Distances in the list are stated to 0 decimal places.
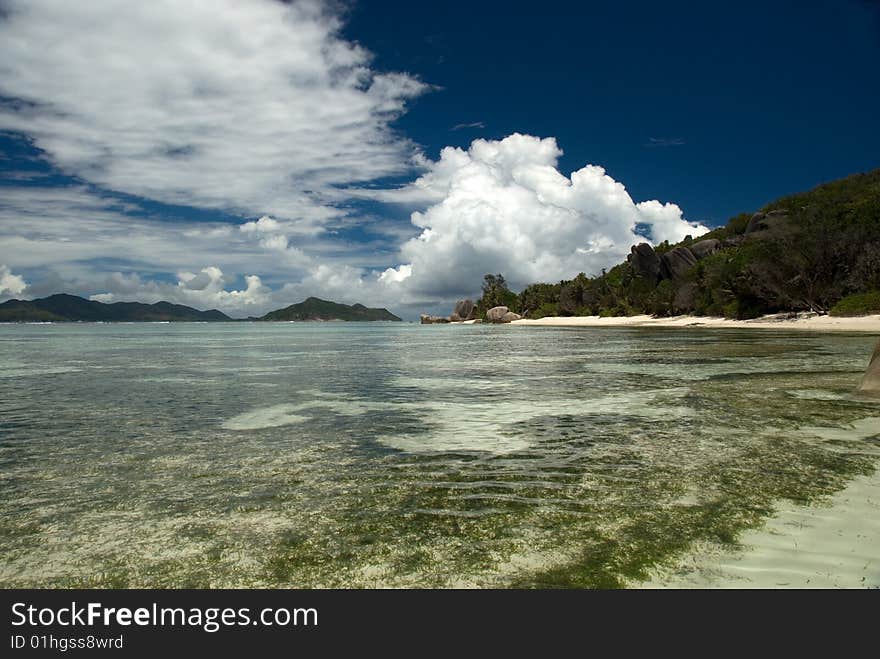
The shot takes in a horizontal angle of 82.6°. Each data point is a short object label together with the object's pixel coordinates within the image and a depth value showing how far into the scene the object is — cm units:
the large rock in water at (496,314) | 17338
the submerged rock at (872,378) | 1350
